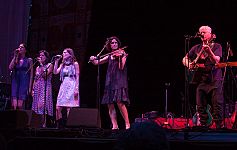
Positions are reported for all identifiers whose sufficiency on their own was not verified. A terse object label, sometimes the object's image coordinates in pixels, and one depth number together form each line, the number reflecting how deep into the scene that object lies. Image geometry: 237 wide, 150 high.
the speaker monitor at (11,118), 5.59
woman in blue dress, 10.02
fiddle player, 8.38
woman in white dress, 9.53
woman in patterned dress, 10.08
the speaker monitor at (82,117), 6.77
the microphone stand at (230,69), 7.61
